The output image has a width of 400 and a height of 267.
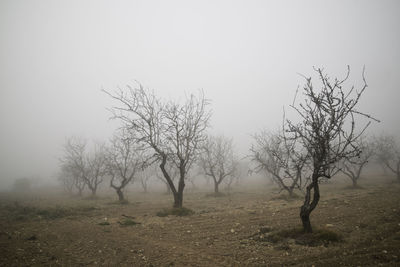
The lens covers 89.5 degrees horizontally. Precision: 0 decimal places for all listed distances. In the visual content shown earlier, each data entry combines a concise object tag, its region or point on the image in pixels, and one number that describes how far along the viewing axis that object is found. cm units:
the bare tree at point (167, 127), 1620
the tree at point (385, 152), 3341
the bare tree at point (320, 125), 753
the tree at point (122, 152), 2637
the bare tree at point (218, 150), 3354
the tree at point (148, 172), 5344
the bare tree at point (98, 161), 3277
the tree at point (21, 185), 6438
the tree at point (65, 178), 4737
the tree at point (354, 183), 2609
